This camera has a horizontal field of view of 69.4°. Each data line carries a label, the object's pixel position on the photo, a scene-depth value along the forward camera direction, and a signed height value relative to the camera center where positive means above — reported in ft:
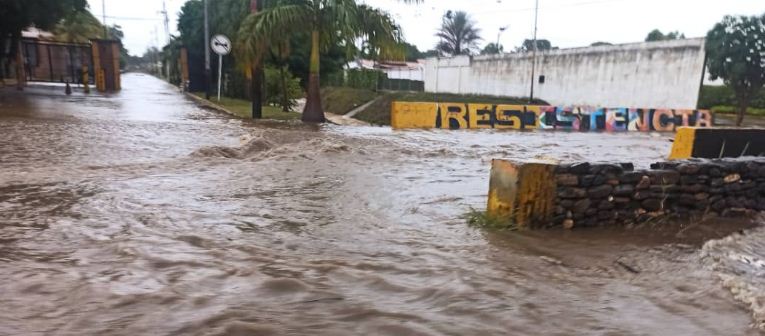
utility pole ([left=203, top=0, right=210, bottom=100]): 92.29 +2.92
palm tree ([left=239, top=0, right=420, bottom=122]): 53.72 +4.73
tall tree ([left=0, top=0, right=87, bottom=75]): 70.13 +6.48
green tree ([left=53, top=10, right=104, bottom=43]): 129.18 +8.40
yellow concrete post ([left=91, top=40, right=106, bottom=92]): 98.25 -0.74
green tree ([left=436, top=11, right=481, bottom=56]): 193.36 +15.54
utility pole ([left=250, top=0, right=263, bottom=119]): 57.36 -1.50
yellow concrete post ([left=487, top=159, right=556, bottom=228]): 18.17 -3.65
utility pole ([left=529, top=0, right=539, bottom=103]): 111.85 +2.47
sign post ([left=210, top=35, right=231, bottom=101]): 70.90 +3.14
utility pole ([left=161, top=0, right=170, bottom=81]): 219.53 +18.14
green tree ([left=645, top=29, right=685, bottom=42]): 150.14 +14.14
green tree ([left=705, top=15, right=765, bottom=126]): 66.59 +4.26
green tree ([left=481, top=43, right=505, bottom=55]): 224.33 +13.37
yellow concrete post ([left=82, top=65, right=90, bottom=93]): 91.49 -2.58
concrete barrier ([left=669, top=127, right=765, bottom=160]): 33.78 -3.36
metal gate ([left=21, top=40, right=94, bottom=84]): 108.88 +0.56
